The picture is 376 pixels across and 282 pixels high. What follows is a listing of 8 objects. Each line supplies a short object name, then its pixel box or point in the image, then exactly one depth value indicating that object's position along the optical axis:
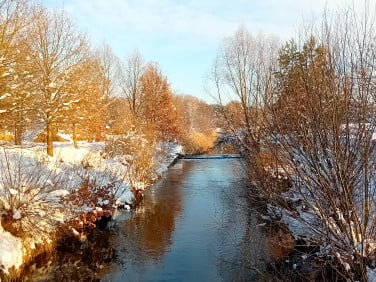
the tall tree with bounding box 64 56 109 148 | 20.25
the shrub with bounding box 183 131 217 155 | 44.09
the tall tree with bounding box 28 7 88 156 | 19.16
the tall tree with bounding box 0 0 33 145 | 11.51
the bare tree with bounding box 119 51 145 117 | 38.09
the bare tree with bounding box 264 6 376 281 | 5.11
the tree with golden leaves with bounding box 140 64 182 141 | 36.94
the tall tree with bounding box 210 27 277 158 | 17.72
